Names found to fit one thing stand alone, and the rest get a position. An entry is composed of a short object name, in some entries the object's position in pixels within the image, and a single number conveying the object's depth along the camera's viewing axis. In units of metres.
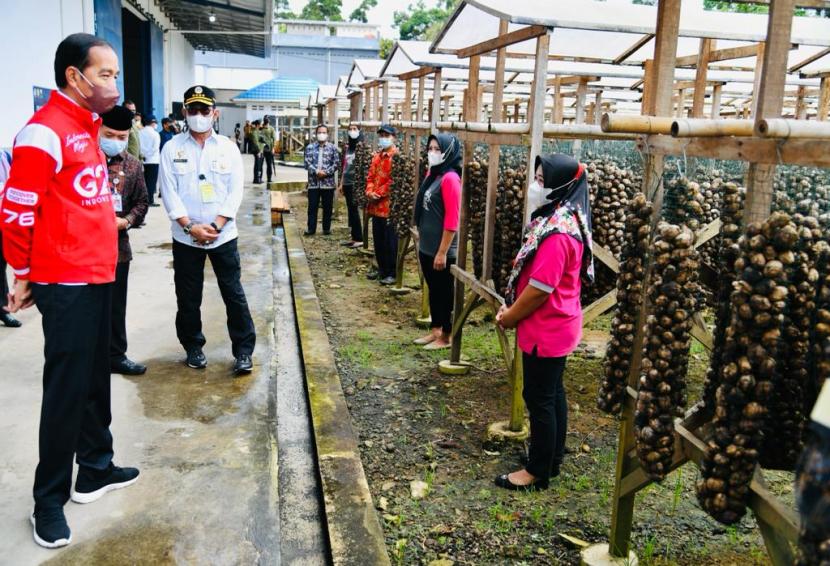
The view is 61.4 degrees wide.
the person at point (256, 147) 20.73
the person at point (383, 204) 9.13
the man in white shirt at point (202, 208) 5.16
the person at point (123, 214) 4.94
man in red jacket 3.04
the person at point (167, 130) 16.56
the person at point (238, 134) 35.11
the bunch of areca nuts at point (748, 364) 2.13
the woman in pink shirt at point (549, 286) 3.59
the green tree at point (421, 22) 58.66
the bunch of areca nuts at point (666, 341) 2.58
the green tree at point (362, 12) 76.44
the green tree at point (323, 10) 72.69
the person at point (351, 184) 11.77
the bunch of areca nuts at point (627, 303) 2.89
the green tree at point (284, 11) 77.44
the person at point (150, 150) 14.38
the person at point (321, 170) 11.66
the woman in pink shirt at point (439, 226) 5.95
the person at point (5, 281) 5.56
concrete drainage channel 3.43
